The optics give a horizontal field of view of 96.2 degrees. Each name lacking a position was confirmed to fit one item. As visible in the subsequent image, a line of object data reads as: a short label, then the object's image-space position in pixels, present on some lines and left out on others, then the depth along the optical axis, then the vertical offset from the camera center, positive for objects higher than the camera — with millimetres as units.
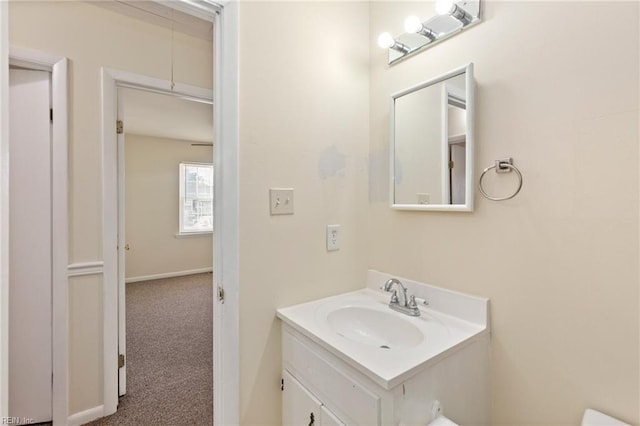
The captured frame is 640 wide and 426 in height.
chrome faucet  1206 -400
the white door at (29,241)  1537 -160
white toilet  788 -582
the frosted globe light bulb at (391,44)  1313 +775
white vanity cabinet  819 -581
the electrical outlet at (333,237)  1401 -127
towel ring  1007 +155
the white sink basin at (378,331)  831 -438
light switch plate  1229 +50
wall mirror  1122 +294
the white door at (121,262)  1857 -337
